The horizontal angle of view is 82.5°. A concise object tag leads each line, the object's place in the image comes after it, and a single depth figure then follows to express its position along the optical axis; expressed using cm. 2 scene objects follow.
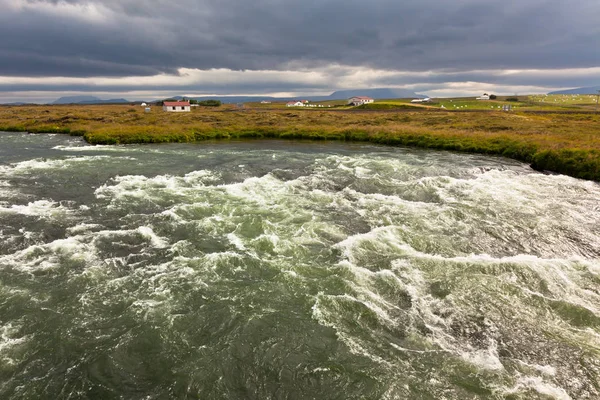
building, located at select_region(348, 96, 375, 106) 17980
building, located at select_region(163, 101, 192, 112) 12125
